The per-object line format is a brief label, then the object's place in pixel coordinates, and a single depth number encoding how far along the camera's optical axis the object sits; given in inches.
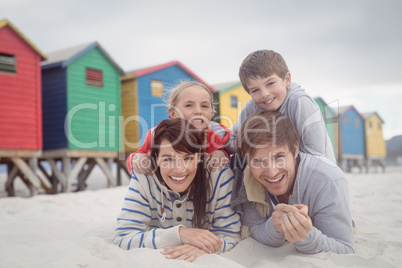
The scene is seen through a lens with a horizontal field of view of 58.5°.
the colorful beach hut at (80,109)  411.5
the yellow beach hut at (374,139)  927.0
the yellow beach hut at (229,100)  597.3
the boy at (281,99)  117.6
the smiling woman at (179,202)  97.3
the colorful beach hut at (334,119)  690.9
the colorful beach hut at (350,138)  838.0
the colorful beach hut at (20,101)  361.1
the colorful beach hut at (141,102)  479.1
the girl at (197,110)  129.9
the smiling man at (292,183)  96.3
